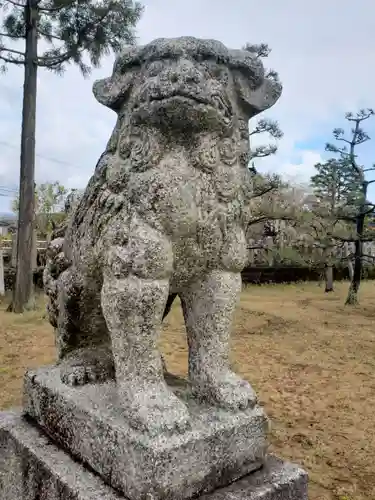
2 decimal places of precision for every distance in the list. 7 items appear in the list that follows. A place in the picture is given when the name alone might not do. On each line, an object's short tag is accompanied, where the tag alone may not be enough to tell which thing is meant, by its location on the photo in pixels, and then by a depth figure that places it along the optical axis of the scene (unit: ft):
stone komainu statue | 4.80
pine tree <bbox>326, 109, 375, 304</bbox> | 32.99
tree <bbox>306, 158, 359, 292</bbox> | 35.01
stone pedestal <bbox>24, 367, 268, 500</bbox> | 4.39
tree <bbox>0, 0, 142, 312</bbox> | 29.68
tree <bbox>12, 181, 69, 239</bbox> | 57.26
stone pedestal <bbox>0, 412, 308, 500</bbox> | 4.78
